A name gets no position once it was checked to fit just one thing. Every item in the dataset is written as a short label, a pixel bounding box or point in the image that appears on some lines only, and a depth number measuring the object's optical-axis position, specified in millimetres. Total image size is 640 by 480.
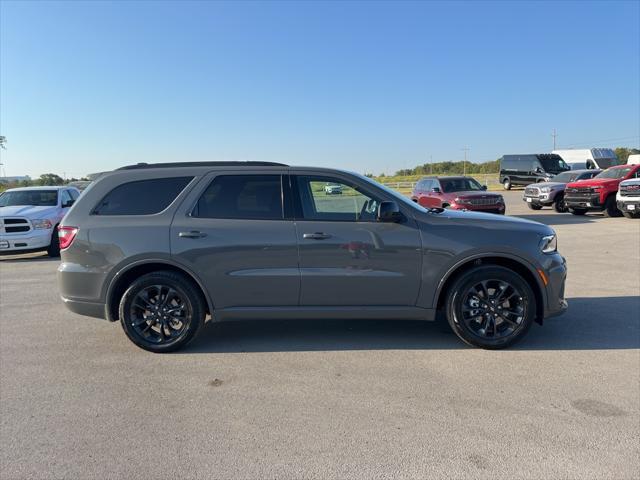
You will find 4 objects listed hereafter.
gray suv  4352
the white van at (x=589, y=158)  37875
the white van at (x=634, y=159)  32803
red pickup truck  16953
